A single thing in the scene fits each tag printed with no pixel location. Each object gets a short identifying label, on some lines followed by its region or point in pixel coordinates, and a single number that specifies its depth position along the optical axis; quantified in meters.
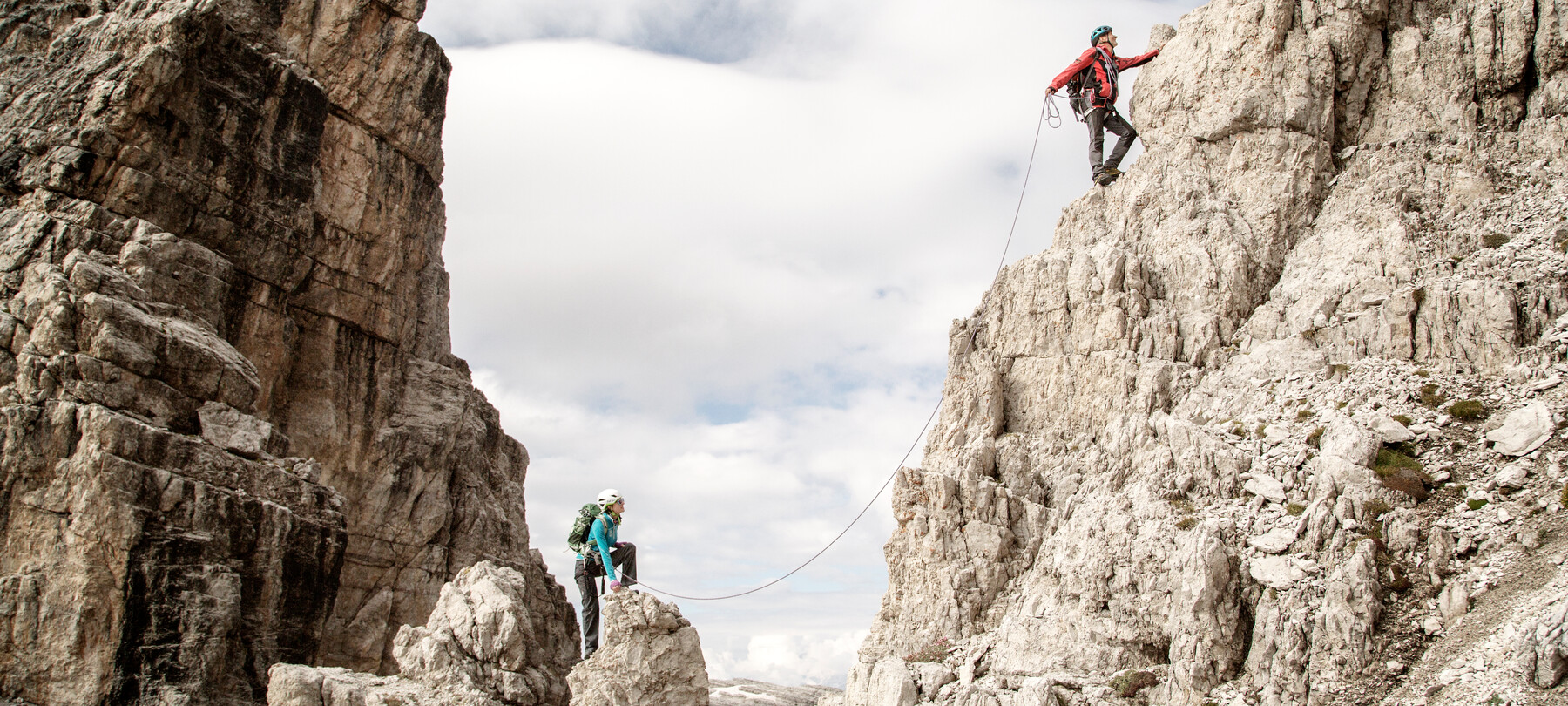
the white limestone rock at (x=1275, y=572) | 19.12
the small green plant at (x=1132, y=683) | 19.88
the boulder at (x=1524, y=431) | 19.31
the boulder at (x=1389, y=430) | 20.61
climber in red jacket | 31.09
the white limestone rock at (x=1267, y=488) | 20.84
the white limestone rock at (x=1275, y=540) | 19.73
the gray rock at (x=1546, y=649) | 14.96
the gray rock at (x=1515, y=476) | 18.88
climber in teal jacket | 18.72
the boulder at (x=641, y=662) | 16.58
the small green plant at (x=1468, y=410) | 20.45
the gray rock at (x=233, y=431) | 26.92
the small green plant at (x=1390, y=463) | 20.09
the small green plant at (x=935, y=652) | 23.48
